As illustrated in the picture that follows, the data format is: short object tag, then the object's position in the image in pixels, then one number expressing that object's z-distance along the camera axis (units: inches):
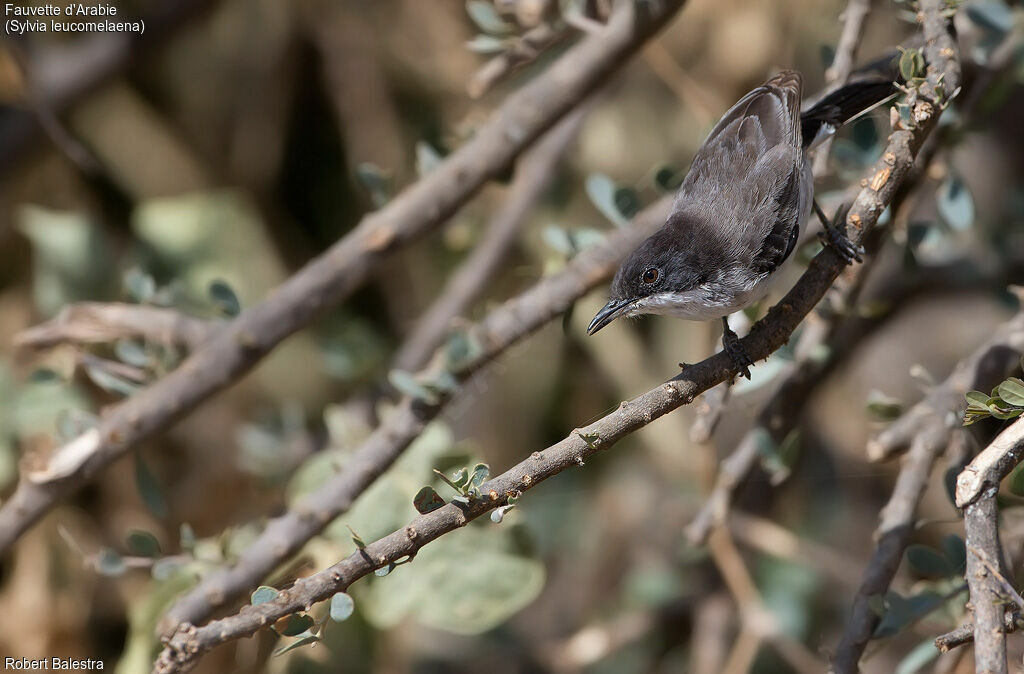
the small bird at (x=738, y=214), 181.9
